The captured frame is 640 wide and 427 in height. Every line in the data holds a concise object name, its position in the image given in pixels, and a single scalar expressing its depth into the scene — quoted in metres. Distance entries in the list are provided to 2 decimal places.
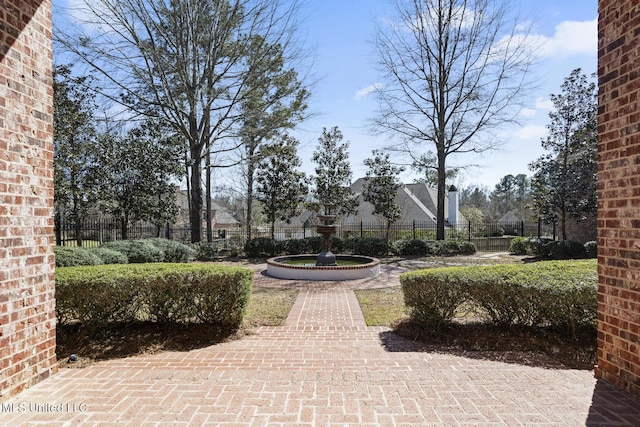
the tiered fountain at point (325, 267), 9.91
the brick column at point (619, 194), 2.52
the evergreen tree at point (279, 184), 18.55
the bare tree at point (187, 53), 12.46
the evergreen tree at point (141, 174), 14.27
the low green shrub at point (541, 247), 14.79
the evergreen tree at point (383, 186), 20.86
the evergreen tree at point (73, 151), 12.02
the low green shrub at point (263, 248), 15.89
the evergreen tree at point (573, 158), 14.67
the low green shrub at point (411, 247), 16.16
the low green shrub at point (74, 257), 7.68
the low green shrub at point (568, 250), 14.27
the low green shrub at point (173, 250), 12.48
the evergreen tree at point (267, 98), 13.77
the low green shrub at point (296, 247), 15.94
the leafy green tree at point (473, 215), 32.37
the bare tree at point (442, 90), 16.45
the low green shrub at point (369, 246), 15.89
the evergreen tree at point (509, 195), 54.81
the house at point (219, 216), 42.12
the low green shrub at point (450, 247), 16.17
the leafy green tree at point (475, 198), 55.73
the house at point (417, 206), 27.03
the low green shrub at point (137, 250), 10.98
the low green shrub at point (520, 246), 16.20
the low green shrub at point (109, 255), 9.66
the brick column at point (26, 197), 2.55
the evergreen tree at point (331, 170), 20.81
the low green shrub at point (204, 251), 14.66
